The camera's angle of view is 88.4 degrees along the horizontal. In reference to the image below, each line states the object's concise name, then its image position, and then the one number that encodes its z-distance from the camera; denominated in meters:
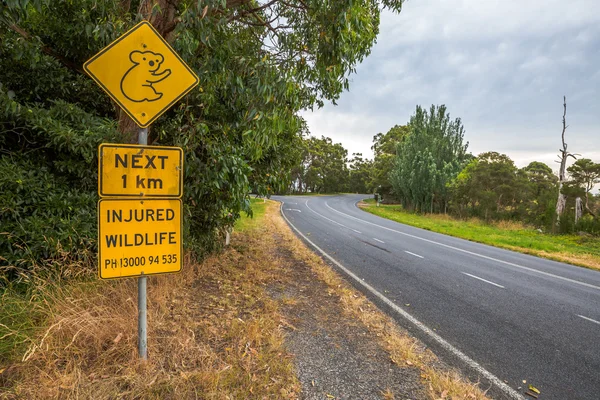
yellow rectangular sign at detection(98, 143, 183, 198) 2.15
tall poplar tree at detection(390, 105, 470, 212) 27.88
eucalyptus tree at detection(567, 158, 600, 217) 17.36
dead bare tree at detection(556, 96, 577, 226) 19.83
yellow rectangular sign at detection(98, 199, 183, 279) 2.18
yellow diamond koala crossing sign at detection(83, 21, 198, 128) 2.25
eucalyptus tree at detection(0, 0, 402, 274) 3.40
